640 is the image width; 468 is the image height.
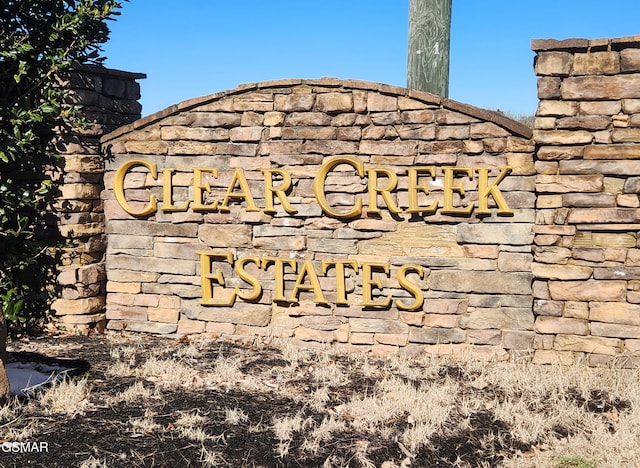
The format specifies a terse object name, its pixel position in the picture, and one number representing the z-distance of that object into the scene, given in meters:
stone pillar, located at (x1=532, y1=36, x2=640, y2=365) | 5.85
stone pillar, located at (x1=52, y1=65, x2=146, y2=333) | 7.18
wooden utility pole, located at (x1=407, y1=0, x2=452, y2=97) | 6.30
